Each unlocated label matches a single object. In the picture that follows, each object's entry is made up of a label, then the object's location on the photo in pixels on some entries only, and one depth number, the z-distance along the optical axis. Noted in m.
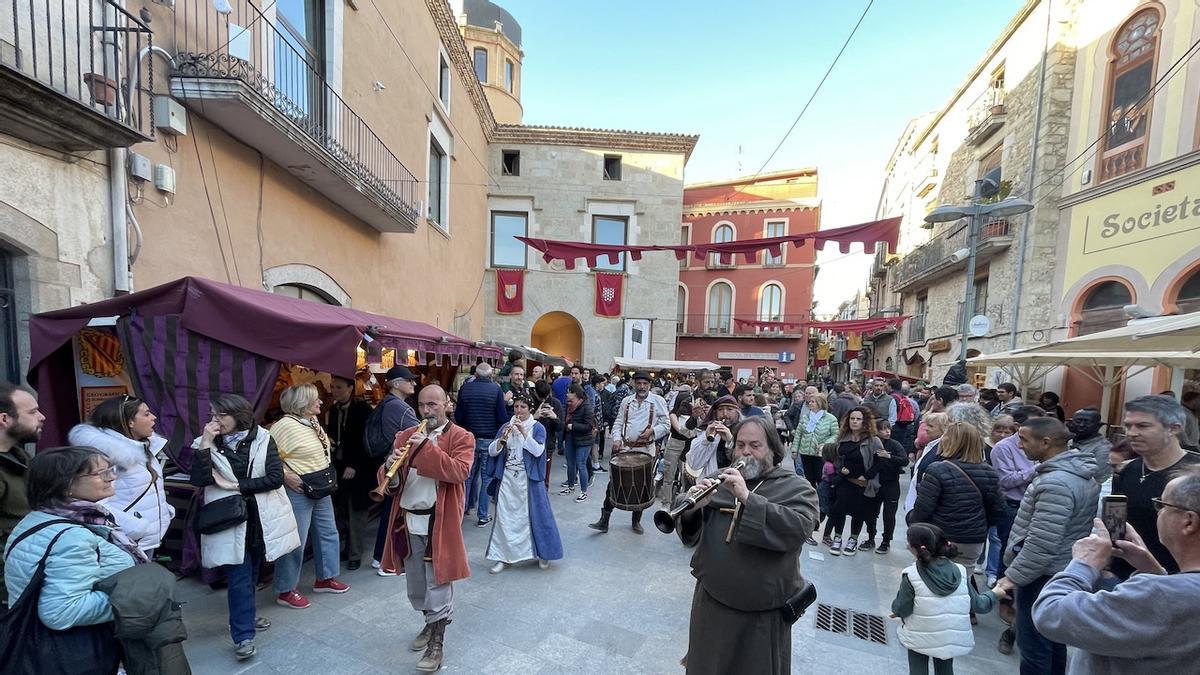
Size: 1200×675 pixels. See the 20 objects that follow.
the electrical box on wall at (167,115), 4.73
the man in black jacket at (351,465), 4.45
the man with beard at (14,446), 2.14
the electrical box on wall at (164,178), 4.67
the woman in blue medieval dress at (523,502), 4.45
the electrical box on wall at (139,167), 4.42
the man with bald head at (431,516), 3.08
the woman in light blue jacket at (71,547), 1.78
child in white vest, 2.55
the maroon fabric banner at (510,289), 18.19
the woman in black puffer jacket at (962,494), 3.27
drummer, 5.84
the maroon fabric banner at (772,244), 6.50
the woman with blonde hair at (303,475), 3.56
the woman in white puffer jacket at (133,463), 2.64
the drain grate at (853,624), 3.57
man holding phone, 1.32
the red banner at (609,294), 18.41
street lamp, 7.20
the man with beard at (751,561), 2.06
